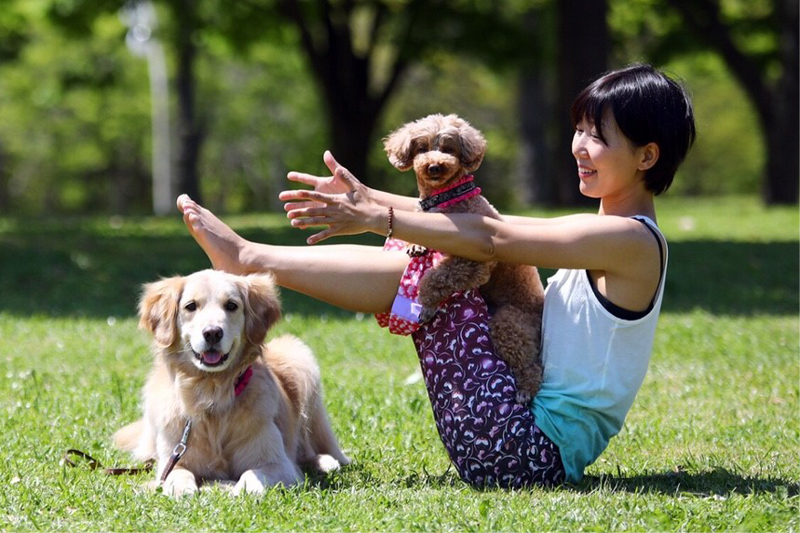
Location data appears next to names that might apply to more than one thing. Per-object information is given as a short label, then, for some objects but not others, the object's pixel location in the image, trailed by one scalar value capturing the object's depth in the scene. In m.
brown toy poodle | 9.43
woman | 9.12
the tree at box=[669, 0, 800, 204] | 45.22
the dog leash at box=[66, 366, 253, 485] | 9.68
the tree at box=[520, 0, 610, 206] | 36.06
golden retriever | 9.62
